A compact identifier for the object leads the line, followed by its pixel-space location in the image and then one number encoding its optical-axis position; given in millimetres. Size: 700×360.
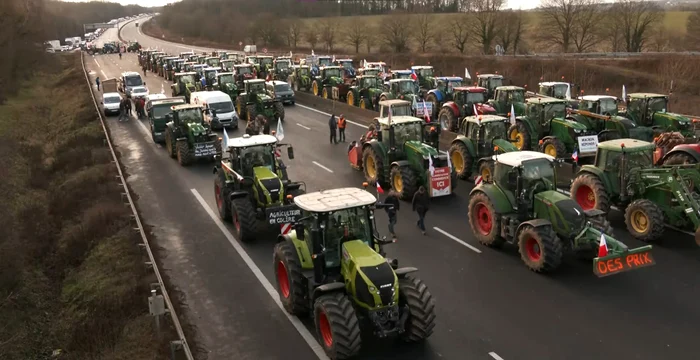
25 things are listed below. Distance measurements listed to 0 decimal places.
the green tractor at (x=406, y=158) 19125
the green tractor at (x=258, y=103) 33844
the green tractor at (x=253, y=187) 15578
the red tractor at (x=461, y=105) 30016
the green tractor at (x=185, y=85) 41466
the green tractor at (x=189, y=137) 24516
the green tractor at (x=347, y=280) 9641
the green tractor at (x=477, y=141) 20922
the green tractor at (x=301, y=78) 44875
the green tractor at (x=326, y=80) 41141
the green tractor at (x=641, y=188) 14772
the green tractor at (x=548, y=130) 22531
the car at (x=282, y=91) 40344
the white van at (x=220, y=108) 32062
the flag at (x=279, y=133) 19441
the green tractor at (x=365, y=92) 35781
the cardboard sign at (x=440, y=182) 19016
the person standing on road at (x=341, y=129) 28203
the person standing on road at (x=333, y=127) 28316
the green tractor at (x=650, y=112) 23781
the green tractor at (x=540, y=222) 12492
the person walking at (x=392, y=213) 15147
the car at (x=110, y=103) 37969
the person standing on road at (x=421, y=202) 16375
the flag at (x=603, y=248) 12156
